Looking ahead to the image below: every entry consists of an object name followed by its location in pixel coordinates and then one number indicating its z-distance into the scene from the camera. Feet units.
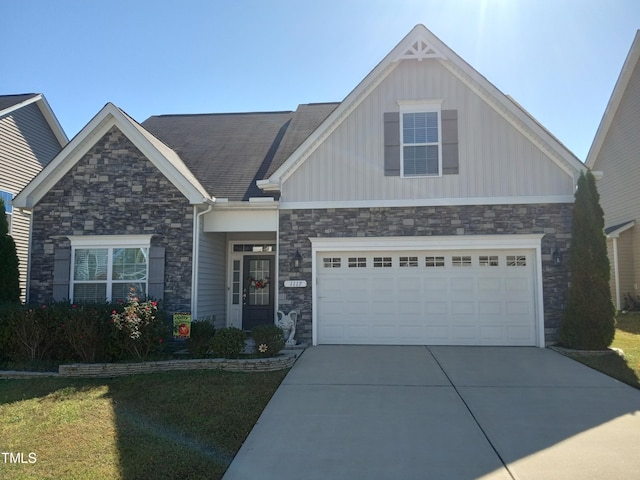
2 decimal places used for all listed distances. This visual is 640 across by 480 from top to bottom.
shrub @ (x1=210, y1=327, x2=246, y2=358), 30.63
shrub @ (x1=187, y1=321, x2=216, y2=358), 31.71
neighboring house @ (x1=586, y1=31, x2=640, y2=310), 57.93
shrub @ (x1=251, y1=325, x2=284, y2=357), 30.71
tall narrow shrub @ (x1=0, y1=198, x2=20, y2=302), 35.70
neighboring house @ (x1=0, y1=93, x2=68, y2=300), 51.26
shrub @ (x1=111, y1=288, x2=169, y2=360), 30.68
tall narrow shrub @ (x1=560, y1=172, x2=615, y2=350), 32.96
